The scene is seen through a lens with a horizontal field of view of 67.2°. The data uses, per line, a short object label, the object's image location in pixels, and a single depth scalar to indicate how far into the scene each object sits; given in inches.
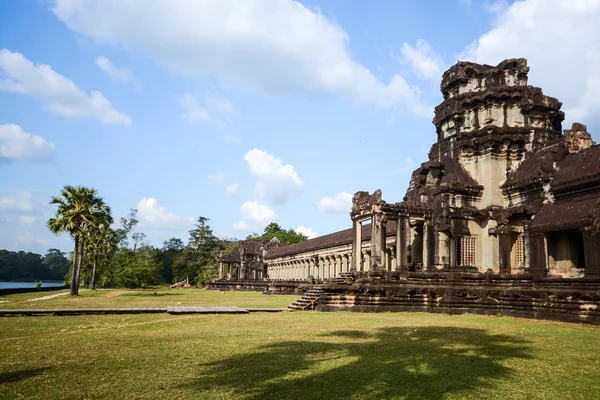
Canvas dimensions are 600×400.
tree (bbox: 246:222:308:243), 3479.3
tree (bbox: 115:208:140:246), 3371.1
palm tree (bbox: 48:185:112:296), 1366.9
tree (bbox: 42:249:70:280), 5851.4
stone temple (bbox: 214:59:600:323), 709.3
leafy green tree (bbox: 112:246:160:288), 1844.2
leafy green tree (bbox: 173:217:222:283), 3405.5
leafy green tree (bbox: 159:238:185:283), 4192.9
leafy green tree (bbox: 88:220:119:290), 1716.8
